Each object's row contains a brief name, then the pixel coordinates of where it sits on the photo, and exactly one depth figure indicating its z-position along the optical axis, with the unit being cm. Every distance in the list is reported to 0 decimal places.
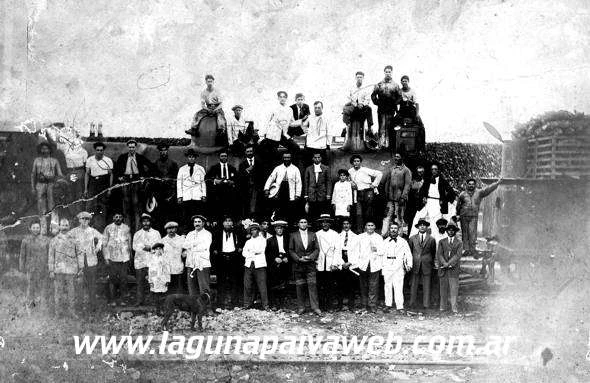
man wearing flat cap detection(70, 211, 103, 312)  867
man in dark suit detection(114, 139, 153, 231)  953
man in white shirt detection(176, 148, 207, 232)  947
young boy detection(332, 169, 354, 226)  944
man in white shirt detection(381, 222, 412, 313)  898
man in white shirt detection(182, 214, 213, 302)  880
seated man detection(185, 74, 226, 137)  967
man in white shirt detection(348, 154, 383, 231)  966
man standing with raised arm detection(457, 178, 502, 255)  952
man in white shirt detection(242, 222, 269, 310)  894
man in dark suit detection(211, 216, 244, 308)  909
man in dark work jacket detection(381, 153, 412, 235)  964
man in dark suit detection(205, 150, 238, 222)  965
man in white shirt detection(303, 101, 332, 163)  1012
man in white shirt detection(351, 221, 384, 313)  901
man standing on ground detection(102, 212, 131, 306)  894
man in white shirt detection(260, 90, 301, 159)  1009
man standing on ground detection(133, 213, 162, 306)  888
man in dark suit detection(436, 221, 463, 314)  891
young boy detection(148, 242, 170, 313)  867
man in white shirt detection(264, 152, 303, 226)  955
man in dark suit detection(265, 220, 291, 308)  912
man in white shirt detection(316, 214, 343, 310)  905
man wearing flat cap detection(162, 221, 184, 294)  884
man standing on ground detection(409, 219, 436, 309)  904
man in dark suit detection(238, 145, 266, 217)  983
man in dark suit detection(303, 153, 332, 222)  957
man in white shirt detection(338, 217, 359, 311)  910
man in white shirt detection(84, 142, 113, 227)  942
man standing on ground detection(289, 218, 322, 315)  891
